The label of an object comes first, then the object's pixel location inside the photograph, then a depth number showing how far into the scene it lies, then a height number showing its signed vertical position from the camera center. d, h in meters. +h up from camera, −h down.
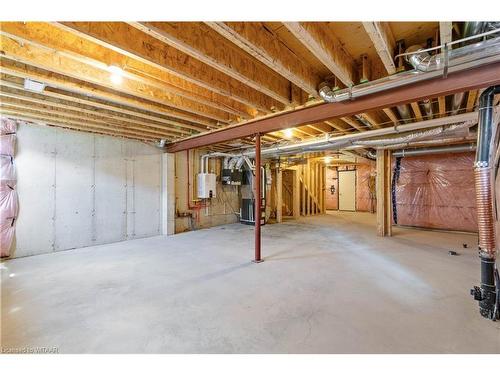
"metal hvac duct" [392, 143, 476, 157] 5.11 +0.92
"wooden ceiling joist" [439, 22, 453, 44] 1.47 +1.05
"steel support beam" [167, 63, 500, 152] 1.86 +0.91
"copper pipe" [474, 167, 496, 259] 1.86 -0.19
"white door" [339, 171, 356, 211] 10.16 -0.03
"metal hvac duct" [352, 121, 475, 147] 3.40 +0.87
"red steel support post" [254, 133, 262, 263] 3.37 -0.19
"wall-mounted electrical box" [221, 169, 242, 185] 6.74 +0.43
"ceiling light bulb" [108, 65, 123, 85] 2.07 +1.14
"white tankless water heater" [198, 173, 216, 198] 6.05 +0.15
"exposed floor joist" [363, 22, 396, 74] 1.50 +1.07
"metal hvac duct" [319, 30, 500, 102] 1.56 +0.94
